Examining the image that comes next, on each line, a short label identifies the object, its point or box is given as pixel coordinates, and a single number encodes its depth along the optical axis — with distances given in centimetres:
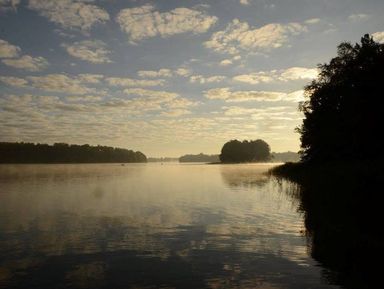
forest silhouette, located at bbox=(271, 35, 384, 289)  1705
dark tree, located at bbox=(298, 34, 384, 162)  5606
